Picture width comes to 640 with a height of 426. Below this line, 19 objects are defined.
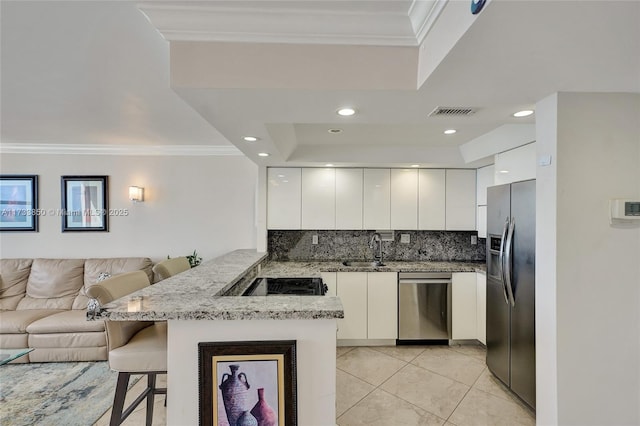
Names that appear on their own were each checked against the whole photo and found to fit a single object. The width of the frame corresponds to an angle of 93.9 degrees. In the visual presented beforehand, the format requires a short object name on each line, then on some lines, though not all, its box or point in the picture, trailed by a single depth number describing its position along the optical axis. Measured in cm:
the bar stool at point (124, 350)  162
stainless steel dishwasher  344
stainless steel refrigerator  222
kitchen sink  371
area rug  223
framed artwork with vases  146
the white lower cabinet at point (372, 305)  346
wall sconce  377
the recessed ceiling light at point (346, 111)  172
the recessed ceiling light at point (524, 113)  179
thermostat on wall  152
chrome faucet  391
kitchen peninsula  147
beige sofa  305
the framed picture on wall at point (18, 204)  386
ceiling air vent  175
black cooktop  237
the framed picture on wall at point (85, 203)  390
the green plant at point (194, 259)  380
